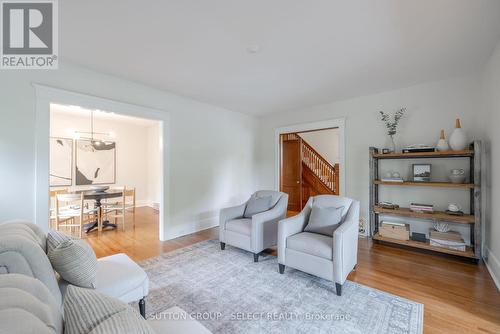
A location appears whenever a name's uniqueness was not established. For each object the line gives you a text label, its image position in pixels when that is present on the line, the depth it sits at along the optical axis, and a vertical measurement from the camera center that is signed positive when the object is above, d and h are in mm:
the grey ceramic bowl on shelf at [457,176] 2955 -140
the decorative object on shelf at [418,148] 3096 +255
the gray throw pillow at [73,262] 1329 -586
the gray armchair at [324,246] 2105 -843
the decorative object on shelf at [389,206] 3383 -626
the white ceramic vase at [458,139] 2868 +353
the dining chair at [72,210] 3709 -781
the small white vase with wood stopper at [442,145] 3018 +290
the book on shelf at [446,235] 2916 -957
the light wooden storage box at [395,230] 3241 -982
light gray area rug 1734 -1257
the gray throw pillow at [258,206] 3229 -582
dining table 4057 -550
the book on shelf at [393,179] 3347 -206
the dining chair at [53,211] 3867 -772
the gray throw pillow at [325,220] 2533 -641
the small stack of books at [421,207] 3092 -603
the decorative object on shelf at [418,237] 3206 -1070
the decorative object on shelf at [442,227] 3109 -886
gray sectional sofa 601 -473
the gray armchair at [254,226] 2830 -812
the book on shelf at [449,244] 2828 -1047
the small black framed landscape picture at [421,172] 3252 -93
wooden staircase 6090 -239
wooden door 5723 -138
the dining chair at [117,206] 4422 -802
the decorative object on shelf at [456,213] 2906 -640
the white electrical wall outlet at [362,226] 3886 -1073
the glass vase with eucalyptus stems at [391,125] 3506 +668
